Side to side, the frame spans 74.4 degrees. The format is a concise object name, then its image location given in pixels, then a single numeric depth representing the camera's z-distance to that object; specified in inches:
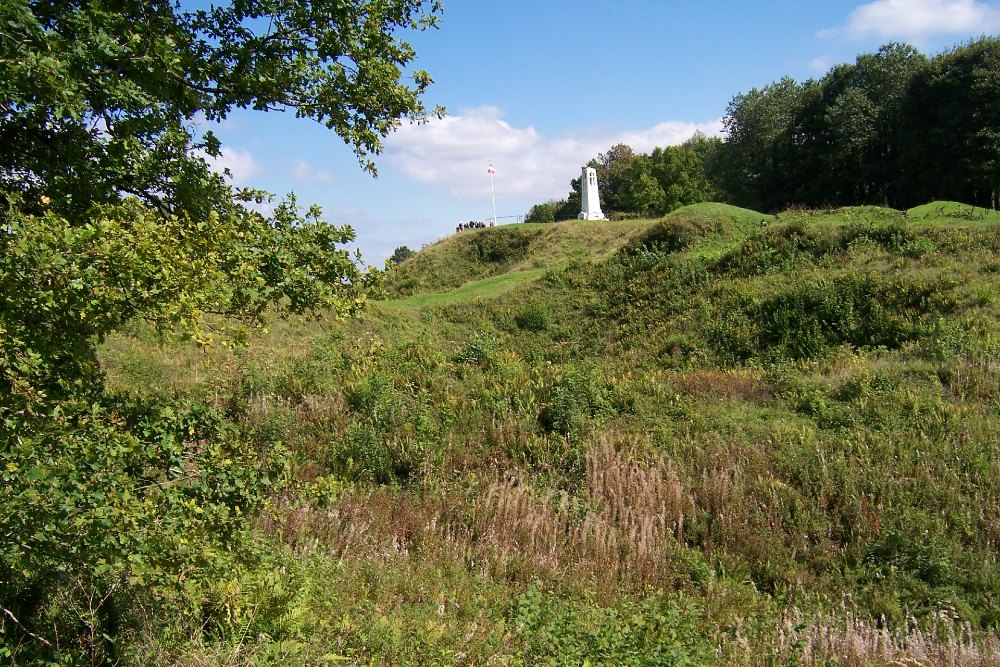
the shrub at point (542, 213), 3142.2
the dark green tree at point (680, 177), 2335.1
